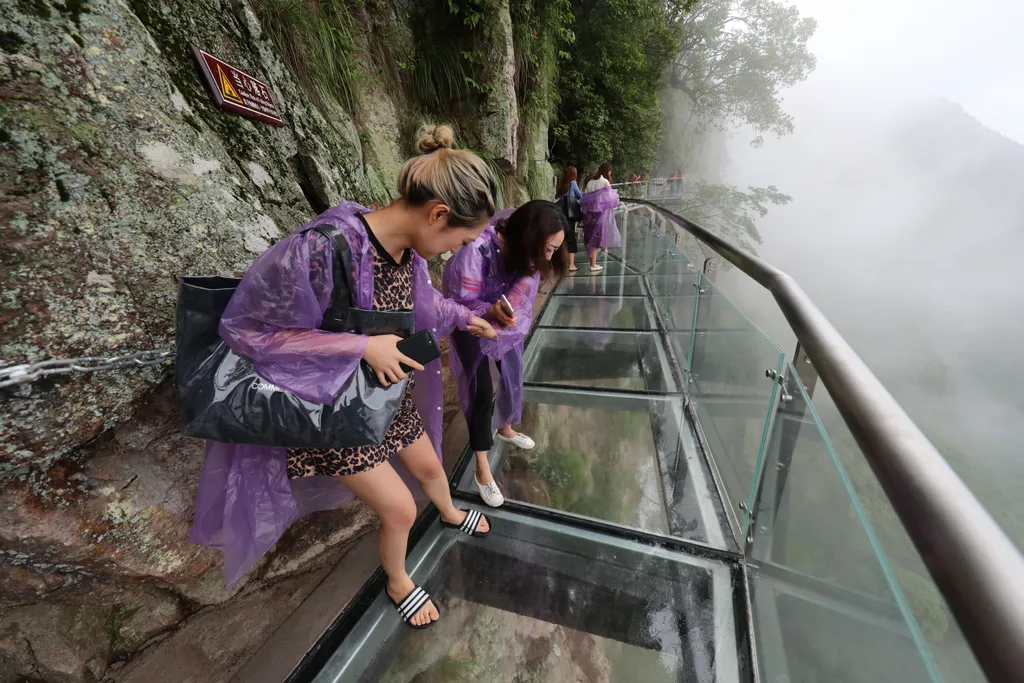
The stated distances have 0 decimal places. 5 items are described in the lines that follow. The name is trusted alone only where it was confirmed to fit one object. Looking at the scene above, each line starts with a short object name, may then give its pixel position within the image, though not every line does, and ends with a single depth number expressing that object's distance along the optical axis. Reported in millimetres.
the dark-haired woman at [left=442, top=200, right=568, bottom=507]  1711
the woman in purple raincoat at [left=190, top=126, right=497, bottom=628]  944
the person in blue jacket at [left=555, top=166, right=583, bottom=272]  4715
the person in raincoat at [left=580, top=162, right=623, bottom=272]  4781
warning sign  1495
